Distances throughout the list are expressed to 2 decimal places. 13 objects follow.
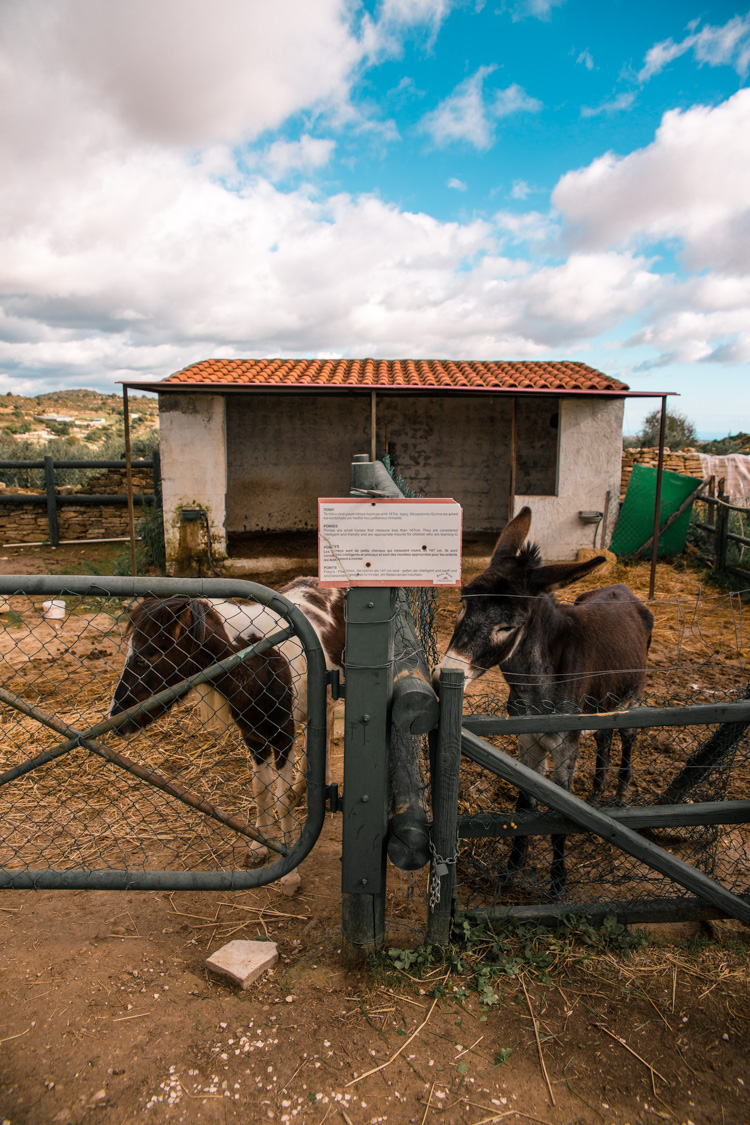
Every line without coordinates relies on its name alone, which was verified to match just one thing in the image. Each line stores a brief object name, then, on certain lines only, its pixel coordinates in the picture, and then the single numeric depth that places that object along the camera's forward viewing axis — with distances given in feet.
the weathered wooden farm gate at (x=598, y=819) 7.20
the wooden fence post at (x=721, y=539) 34.04
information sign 6.43
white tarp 42.04
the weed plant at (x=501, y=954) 7.22
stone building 36.40
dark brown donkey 9.37
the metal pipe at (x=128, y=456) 31.00
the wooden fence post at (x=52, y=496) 43.16
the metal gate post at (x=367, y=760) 6.68
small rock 7.27
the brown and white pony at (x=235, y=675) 9.12
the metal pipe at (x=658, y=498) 31.94
